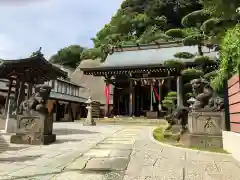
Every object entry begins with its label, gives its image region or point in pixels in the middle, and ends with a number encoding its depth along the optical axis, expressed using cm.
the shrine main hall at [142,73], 2081
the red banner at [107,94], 2420
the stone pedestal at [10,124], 1231
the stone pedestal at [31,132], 801
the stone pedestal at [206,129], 727
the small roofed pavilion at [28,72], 1226
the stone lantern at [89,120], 1797
